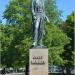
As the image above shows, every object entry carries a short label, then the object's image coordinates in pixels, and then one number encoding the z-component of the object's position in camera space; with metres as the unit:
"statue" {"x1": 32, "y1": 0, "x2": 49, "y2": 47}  21.75
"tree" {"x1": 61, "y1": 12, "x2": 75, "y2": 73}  46.59
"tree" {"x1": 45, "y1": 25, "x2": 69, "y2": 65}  39.53
